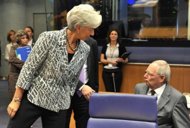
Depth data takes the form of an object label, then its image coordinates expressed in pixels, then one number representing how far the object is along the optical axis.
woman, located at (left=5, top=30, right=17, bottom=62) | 6.52
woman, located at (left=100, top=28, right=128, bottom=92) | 4.71
